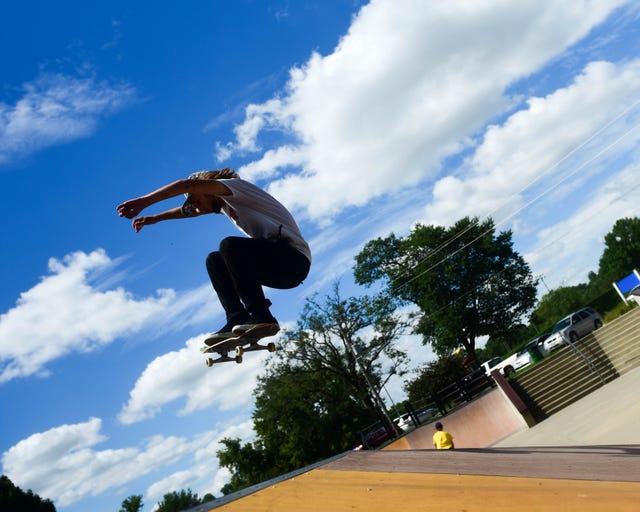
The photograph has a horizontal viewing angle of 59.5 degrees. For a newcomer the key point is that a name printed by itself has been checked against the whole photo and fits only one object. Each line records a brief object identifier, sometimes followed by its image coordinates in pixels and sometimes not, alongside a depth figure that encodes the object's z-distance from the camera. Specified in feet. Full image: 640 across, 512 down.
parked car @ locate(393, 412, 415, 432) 109.42
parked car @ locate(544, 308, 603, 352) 113.29
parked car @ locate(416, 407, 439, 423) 112.88
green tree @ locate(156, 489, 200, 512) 214.48
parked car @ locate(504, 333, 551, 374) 109.40
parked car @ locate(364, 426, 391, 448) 107.66
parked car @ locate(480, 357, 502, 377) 126.09
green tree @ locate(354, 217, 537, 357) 152.15
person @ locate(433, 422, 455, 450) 41.60
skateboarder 13.25
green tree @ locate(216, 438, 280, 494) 159.94
